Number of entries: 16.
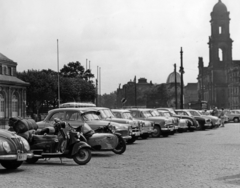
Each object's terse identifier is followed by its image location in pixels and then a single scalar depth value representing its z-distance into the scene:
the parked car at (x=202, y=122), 39.91
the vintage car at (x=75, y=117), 18.61
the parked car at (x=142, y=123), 24.55
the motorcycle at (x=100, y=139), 15.96
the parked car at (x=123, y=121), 20.88
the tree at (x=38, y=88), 92.25
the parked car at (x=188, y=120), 35.79
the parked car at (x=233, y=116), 64.44
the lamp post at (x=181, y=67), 58.28
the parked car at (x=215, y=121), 41.67
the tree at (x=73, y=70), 112.25
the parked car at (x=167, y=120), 29.17
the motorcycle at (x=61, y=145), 14.14
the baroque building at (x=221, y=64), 138.25
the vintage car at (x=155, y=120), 28.41
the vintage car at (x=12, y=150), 12.20
